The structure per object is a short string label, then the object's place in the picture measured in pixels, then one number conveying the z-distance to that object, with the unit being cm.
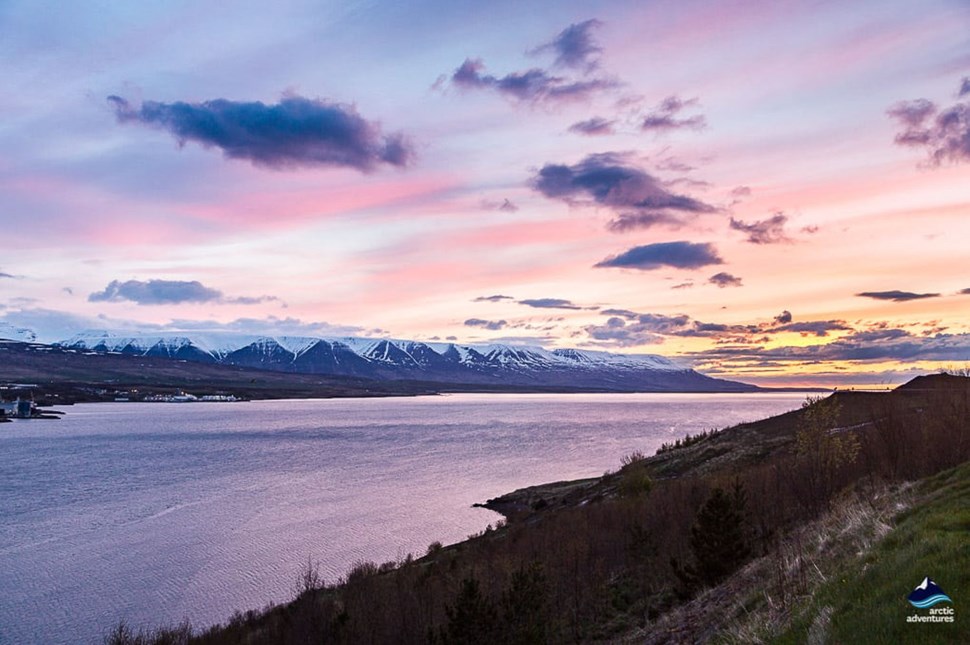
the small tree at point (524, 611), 1958
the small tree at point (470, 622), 2008
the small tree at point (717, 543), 2141
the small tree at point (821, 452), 3125
